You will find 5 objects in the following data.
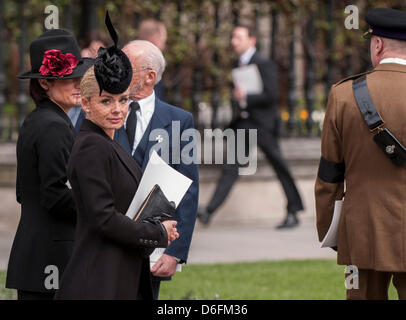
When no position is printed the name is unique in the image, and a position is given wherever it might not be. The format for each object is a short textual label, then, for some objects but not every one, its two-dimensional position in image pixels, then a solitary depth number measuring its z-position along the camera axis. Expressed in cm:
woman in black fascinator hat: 767
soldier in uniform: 923
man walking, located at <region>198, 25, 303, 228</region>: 2123
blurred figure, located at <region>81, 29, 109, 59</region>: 1608
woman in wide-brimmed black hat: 892
